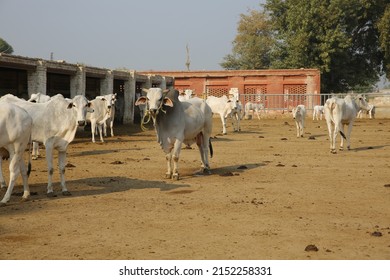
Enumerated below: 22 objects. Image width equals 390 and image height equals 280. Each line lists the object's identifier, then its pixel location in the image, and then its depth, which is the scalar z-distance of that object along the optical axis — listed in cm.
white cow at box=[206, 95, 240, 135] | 2864
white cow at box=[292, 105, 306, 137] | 2486
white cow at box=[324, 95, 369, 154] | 1838
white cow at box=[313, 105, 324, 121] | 4147
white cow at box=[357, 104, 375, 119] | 4483
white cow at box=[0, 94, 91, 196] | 1102
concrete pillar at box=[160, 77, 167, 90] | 4253
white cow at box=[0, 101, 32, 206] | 998
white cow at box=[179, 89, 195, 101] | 3143
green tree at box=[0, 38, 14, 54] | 8607
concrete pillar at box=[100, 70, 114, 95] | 3222
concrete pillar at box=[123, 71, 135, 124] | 3528
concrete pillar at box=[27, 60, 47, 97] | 2469
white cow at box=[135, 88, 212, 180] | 1271
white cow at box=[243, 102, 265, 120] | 4438
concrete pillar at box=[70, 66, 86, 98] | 2842
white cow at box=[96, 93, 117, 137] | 2424
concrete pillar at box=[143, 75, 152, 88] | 3925
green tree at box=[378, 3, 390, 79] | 4969
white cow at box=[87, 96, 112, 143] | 2288
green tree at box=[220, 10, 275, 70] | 7425
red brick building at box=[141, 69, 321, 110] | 4641
